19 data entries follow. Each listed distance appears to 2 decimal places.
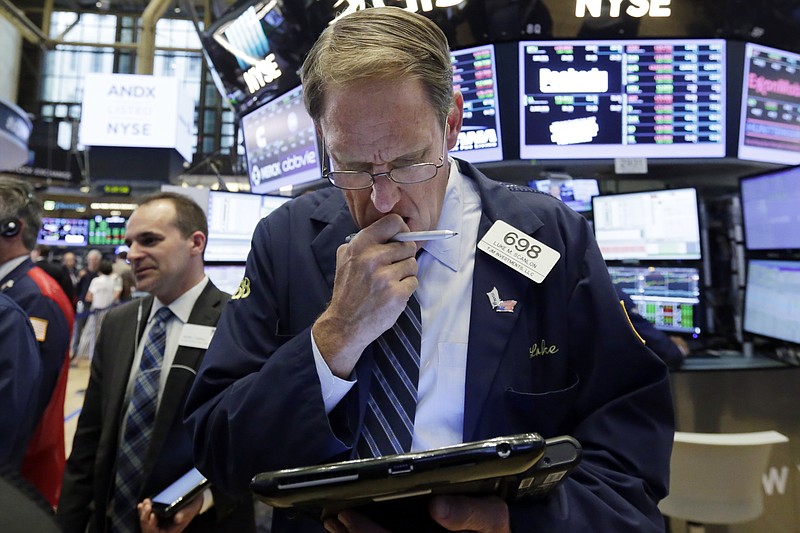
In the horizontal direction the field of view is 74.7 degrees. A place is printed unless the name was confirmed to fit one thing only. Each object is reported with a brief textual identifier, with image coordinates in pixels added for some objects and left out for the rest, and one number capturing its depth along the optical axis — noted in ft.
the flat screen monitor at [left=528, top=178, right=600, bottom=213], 11.97
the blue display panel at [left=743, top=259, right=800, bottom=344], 7.99
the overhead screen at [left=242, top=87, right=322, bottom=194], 12.23
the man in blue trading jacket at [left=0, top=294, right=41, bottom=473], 5.24
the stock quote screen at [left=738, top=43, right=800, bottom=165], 9.95
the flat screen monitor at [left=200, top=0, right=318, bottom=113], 11.53
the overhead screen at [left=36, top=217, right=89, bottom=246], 31.40
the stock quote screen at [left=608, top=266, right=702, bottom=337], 10.52
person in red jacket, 6.79
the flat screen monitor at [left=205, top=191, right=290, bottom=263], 11.64
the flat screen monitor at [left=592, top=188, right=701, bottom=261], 10.43
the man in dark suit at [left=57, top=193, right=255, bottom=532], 5.35
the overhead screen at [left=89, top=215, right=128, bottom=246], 32.04
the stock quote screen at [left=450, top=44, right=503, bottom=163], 10.10
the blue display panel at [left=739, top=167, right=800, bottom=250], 8.16
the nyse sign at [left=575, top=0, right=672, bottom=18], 9.65
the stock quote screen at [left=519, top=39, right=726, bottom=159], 9.93
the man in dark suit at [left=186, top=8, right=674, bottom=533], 2.56
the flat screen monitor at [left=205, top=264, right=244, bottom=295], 11.50
